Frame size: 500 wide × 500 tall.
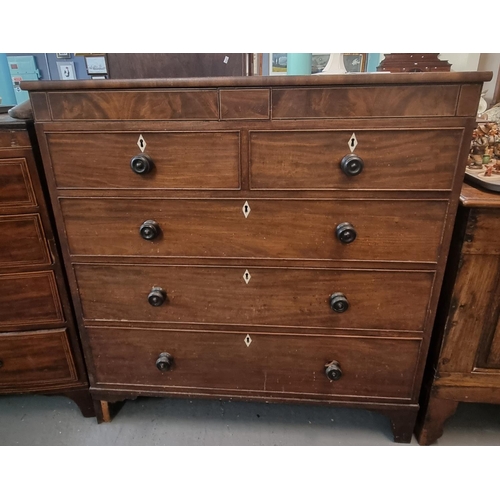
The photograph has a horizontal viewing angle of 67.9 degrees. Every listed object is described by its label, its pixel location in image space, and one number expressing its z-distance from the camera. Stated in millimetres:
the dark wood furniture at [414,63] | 1297
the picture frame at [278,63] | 1846
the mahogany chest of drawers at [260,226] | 989
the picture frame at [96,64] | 2582
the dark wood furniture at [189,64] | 1473
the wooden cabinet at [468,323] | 1071
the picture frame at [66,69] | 2740
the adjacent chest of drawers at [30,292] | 1122
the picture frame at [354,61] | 1755
